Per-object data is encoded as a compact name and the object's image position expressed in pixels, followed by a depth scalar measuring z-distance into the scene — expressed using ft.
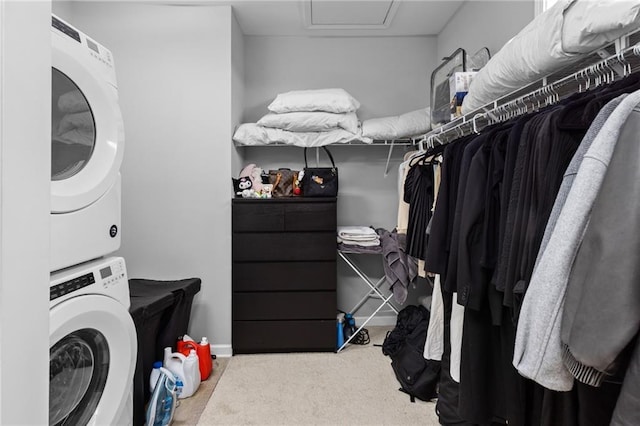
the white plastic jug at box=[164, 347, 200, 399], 6.97
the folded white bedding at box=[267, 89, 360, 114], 9.34
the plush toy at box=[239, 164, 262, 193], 9.27
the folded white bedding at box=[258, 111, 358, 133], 9.35
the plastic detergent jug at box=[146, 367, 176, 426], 5.71
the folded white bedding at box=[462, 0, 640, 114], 3.11
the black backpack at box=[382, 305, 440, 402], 6.94
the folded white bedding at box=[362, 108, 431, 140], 9.64
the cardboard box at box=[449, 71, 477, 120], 6.40
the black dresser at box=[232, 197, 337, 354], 8.93
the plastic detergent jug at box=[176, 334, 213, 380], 7.56
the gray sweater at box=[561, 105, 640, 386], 2.14
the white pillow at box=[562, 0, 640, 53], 3.02
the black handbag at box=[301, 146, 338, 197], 8.97
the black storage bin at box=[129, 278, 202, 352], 7.37
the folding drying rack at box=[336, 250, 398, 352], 10.34
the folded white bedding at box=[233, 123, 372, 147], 9.48
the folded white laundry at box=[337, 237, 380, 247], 9.31
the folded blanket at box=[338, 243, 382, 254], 9.30
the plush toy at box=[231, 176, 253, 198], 9.20
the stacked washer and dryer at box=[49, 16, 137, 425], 3.91
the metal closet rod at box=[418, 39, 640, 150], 3.22
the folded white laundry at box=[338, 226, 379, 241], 9.32
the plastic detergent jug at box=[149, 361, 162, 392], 6.12
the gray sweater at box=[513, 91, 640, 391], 2.52
